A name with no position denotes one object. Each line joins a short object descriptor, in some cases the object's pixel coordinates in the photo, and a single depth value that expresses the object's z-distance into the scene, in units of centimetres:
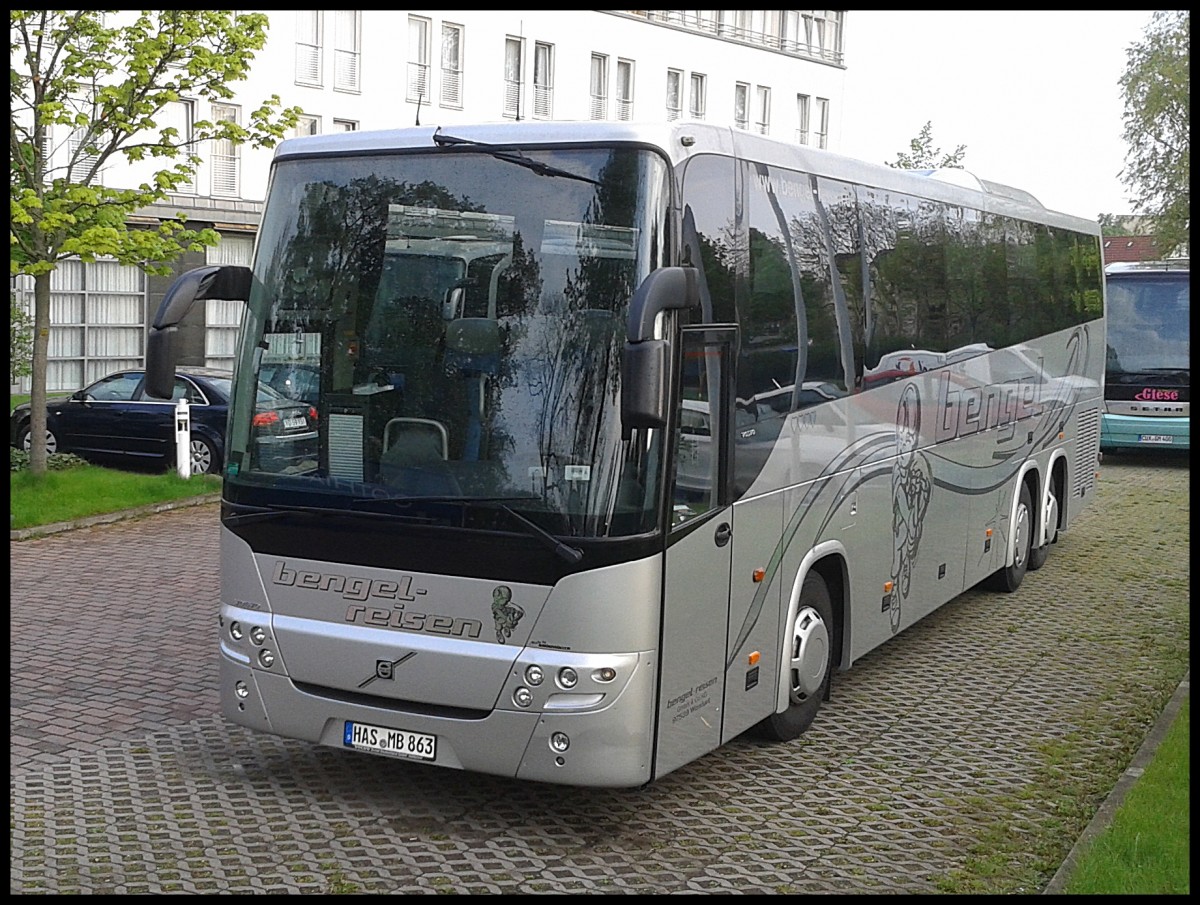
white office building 3766
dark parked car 1952
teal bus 2330
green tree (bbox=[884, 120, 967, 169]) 4516
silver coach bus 658
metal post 1861
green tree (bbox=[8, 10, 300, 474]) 1656
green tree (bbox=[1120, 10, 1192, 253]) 4906
